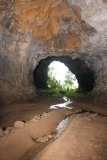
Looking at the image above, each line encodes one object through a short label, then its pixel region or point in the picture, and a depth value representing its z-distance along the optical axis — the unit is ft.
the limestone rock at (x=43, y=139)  8.57
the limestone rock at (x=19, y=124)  9.83
